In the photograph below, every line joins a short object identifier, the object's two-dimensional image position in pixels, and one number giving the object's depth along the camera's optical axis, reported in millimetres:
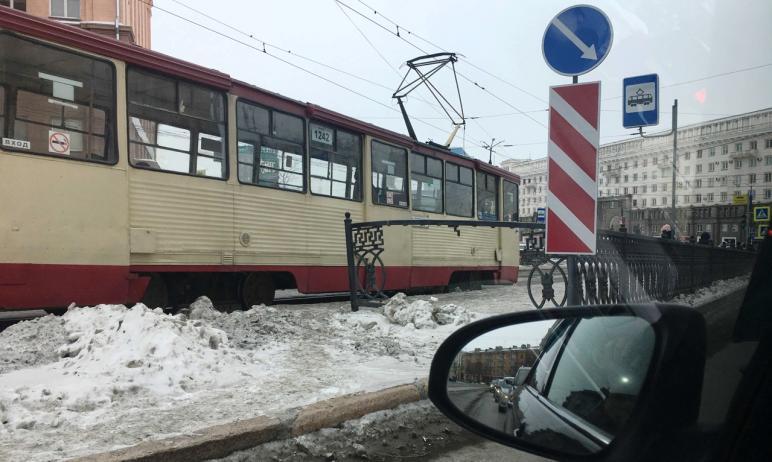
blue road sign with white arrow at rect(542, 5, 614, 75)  4414
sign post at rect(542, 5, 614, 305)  5105
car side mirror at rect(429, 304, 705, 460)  1008
